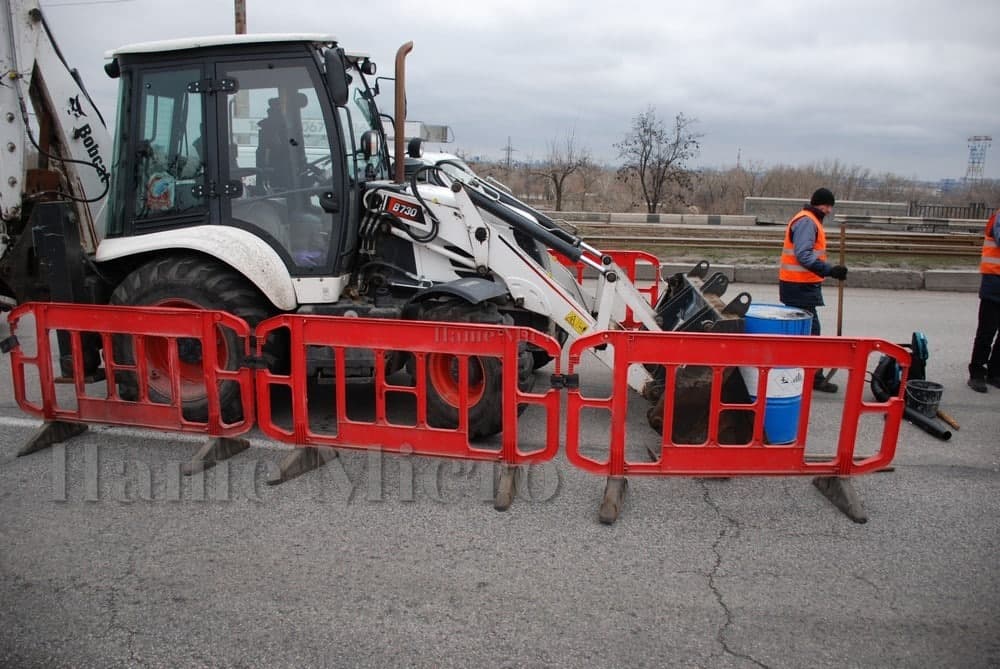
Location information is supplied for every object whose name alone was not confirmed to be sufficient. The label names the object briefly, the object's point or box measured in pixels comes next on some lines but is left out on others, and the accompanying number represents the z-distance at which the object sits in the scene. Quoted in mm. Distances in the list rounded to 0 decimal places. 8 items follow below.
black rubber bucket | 5938
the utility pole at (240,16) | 16016
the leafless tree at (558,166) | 28681
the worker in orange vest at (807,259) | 6715
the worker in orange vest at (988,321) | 6816
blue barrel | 4891
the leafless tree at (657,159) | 26641
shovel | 6985
